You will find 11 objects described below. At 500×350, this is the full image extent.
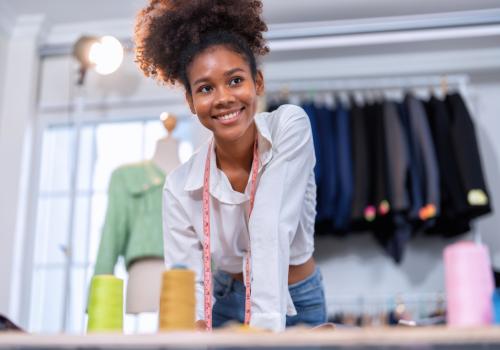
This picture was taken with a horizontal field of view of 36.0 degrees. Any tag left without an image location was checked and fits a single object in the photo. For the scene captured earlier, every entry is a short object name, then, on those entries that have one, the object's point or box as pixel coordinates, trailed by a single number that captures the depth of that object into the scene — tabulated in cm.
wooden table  95
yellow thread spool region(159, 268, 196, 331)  114
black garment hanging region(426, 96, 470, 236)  353
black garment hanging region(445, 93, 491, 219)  349
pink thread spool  107
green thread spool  127
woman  158
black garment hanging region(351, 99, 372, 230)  355
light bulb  352
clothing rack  395
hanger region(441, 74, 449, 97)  389
